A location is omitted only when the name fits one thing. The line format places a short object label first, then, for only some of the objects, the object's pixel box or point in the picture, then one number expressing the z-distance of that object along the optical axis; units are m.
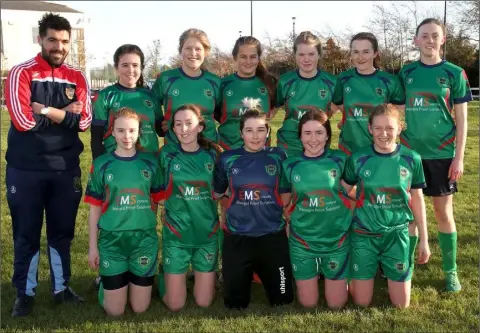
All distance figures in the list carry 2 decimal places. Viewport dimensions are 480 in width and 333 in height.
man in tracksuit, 4.21
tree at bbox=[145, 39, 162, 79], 31.14
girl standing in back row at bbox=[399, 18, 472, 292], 4.59
